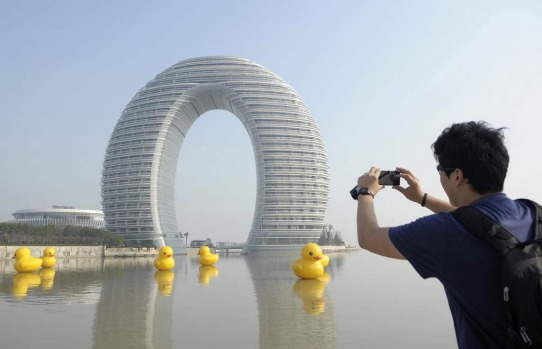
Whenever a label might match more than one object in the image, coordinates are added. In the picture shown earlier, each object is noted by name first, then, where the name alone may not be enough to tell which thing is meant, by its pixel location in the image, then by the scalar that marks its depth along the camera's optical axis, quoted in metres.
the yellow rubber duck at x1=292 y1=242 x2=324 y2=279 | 18.50
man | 1.83
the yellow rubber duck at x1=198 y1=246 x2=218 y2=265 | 28.83
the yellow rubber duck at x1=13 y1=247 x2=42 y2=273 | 21.17
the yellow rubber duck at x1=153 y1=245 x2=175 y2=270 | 24.06
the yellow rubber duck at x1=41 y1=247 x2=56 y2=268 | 25.75
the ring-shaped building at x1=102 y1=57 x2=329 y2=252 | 77.38
